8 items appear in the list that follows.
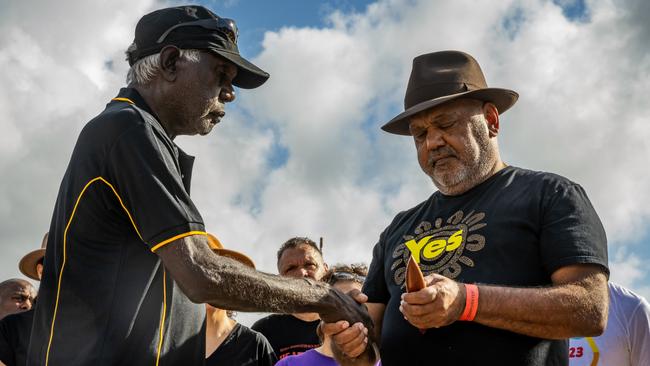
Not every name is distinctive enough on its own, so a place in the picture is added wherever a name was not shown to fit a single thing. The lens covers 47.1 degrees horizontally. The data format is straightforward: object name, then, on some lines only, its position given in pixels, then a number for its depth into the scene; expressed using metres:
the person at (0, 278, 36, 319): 7.89
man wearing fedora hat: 3.18
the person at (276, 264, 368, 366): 5.55
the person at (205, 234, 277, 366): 5.98
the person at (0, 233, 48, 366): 5.70
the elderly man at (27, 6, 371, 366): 3.00
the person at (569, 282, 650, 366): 5.25
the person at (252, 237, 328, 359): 6.59
